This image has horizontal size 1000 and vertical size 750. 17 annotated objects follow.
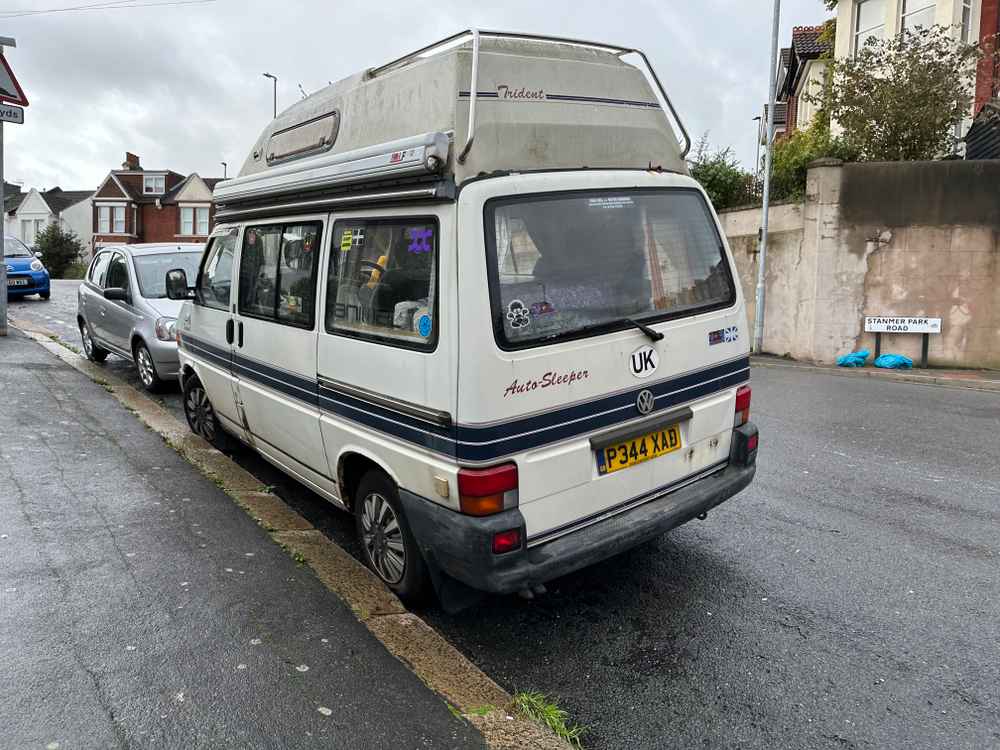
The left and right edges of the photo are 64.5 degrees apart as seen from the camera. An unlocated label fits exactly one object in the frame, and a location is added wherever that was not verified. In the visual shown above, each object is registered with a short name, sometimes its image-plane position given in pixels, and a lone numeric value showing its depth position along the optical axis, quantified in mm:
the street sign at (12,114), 11648
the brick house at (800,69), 29062
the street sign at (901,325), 12633
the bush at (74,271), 50431
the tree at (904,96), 13156
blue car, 18812
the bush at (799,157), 13867
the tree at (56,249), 51031
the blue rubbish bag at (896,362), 12586
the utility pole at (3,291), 12039
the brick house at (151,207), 60688
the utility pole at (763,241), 14164
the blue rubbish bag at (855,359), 12914
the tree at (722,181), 16969
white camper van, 3273
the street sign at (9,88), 11477
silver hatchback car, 8547
